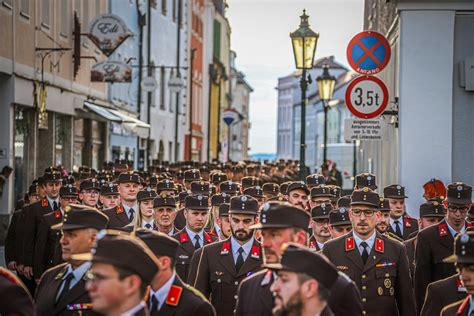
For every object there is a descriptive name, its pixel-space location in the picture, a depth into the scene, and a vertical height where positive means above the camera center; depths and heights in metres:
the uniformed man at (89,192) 17.56 -0.65
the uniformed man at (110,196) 17.27 -0.69
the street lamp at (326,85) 33.50 +1.74
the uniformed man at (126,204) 15.95 -0.76
